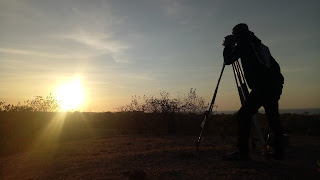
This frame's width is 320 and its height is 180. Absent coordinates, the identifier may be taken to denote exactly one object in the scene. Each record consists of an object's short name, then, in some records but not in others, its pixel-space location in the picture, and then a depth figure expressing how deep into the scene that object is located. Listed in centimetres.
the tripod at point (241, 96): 357
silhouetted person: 345
